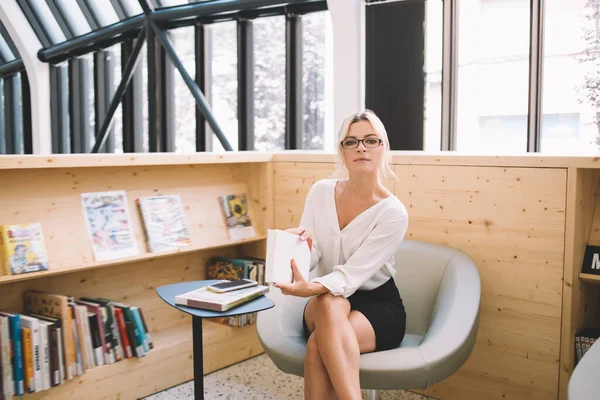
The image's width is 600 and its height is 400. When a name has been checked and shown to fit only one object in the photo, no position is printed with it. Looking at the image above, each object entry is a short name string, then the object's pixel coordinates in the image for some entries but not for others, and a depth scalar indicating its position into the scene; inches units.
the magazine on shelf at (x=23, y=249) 114.3
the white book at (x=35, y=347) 114.2
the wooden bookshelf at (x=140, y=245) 122.2
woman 90.6
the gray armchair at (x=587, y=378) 70.1
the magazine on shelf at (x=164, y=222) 140.9
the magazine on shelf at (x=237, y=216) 159.2
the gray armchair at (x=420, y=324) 90.5
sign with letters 111.4
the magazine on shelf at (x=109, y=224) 130.5
